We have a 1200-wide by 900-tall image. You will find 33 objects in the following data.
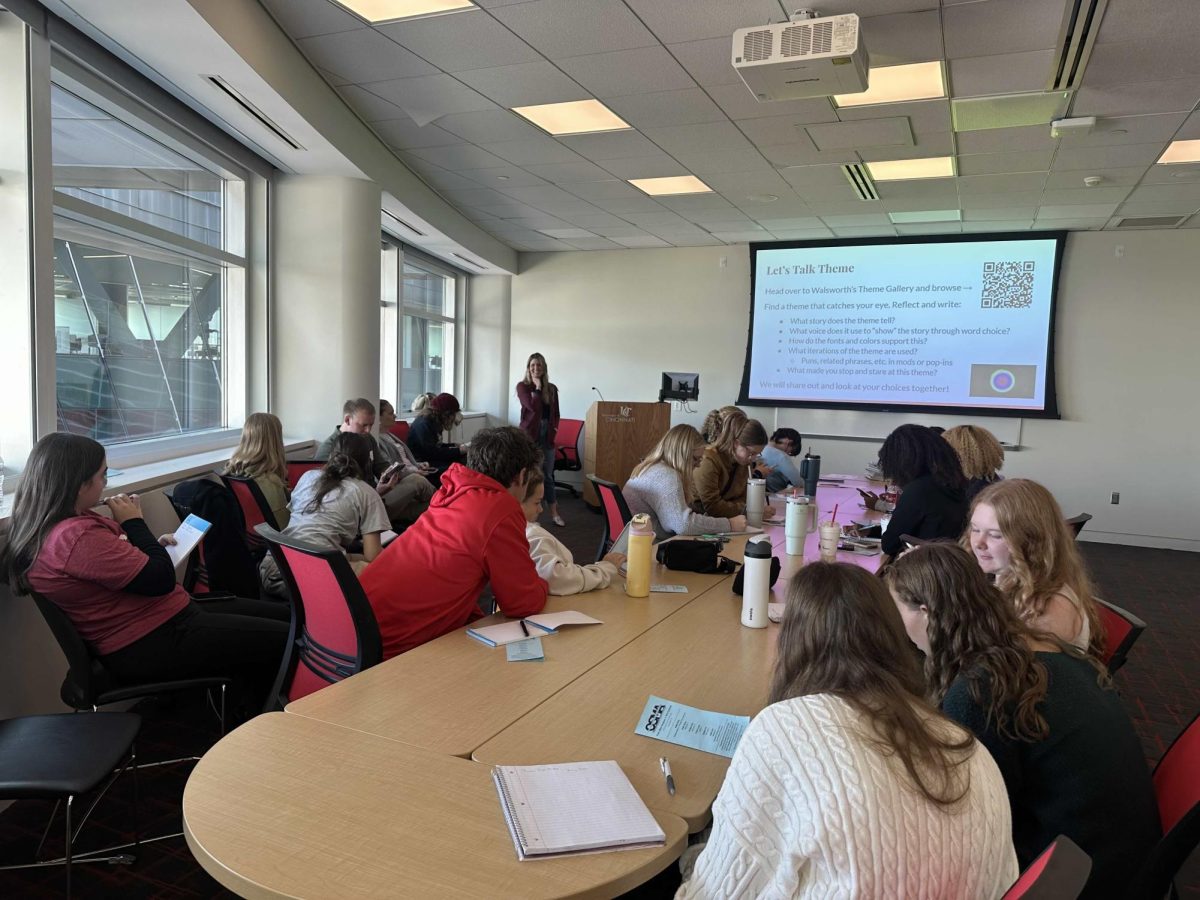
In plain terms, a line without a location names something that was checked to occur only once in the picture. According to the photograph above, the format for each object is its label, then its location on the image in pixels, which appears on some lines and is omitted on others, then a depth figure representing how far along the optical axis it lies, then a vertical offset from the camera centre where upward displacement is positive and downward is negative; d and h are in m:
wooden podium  8.19 -0.55
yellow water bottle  2.53 -0.59
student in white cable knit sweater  0.99 -0.55
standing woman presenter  7.72 -0.28
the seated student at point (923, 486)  3.43 -0.41
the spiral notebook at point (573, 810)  1.18 -0.70
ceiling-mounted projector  3.21 +1.43
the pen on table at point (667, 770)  1.35 -0.70
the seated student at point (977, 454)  4.09 -0.30
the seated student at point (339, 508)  3.23 -0.58
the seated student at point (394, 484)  4.68 -0.68
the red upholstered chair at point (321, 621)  1.98 -0.67
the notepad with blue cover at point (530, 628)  2.07 -0.69
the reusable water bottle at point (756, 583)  2.24 -0.57
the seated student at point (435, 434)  6.31 -0.47
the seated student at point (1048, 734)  1.31 -0.57
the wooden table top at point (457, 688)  1.55 -0.71
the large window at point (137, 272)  3.67 +0.52
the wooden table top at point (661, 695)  1.41 -0.71
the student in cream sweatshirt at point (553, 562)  2.51 -0.60
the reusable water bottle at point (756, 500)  3.92 -0.57
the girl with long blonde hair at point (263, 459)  3.76 -0.44
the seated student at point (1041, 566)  1.92 -0.43
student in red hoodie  2.20 -0.56
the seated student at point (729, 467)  4.12 -0.43
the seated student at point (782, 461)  5.47 -0.53
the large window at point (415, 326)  7.88 +0.56
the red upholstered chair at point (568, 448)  9.16 -0.80
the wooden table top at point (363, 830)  1.08 -0.71
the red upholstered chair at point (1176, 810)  1.23 -0.71
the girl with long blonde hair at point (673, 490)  3.69 -0.51
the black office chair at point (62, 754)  1.73 -0.95
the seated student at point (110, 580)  2.19 -0.63
